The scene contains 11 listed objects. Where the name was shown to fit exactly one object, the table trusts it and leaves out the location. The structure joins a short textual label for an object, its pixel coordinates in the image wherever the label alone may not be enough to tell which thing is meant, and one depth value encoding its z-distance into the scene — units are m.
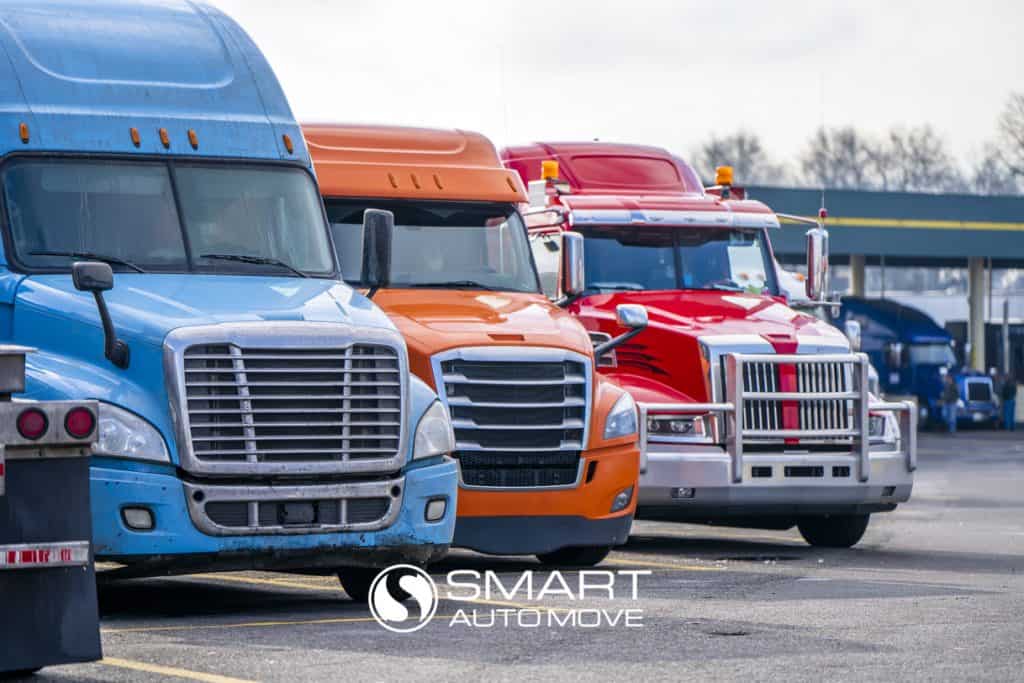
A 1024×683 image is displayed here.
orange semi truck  14.66
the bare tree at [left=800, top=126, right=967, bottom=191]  151.88
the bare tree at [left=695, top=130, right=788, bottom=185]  145.50
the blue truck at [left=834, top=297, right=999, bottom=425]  56.50
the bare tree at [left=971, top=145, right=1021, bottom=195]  148.65
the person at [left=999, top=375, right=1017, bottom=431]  57.03
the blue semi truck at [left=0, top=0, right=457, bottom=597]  11.27
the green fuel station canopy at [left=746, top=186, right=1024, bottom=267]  56.91
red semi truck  17.19
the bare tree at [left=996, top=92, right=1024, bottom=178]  104.06
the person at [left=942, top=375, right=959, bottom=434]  54.22
